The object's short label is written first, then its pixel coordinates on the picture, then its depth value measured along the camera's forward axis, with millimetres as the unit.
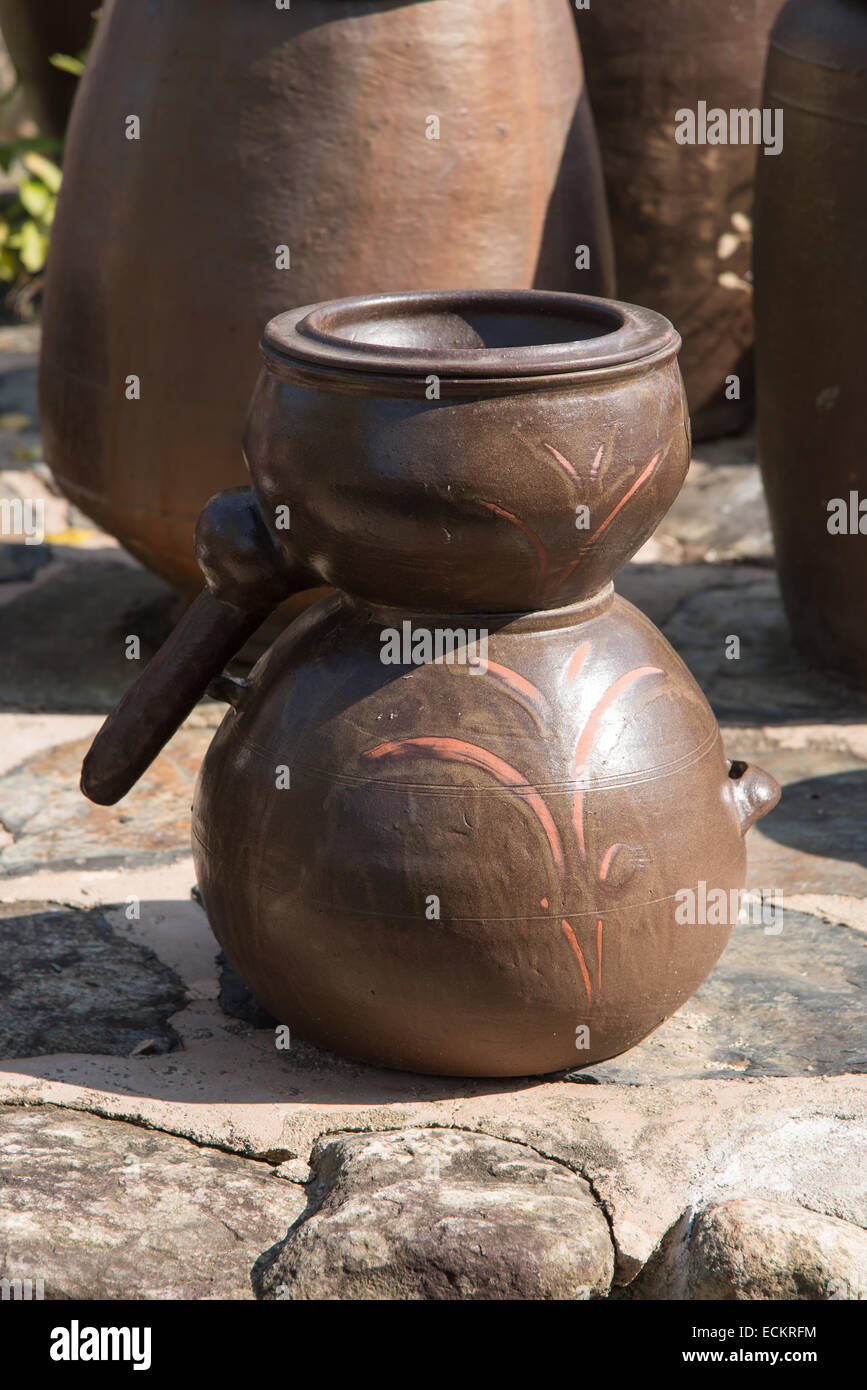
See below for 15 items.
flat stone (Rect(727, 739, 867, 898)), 2881
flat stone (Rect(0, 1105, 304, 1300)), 1783
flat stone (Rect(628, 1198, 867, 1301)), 1772
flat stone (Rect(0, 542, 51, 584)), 4371
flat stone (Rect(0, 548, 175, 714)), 3686
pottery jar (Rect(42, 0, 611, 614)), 3176
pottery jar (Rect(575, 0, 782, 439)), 4777
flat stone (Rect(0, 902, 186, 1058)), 2330
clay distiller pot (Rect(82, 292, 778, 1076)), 1937
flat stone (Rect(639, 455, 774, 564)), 4574
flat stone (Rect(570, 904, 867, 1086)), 2270
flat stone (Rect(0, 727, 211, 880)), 2932
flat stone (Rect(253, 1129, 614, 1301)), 1784
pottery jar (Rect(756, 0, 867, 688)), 3311
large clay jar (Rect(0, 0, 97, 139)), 5984
